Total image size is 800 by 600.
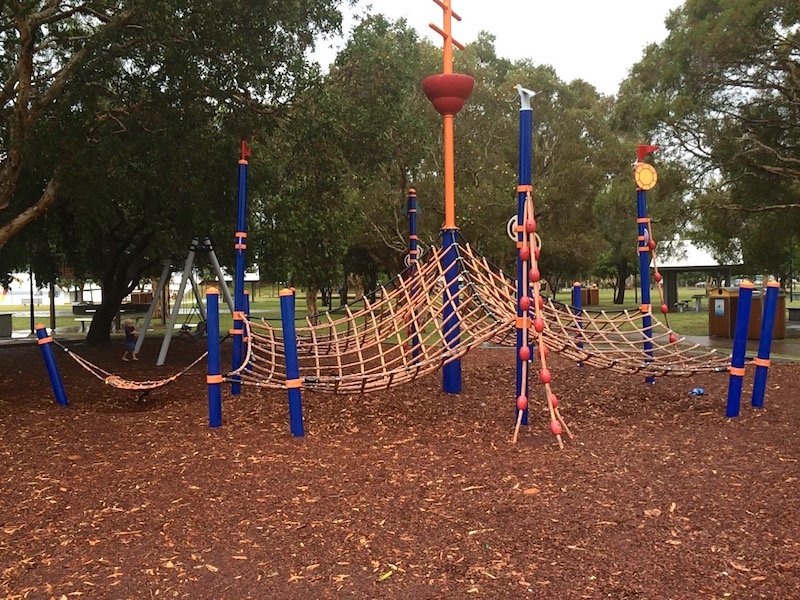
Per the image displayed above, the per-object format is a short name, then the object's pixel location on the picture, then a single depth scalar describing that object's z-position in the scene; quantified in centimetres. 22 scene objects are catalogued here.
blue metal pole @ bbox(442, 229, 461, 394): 685
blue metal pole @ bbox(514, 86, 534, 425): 556
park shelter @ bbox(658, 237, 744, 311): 2724
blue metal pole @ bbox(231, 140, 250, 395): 750
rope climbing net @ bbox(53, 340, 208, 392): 636
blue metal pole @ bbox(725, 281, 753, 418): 618
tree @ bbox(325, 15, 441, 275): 1005
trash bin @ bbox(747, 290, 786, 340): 1434
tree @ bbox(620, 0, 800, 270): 1360
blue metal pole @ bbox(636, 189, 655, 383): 790
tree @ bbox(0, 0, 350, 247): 704
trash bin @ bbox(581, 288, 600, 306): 3541
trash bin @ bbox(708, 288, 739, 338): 1544
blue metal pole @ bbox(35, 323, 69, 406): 724
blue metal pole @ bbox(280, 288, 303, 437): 557
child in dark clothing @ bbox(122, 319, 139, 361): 1237
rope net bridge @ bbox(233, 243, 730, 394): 604
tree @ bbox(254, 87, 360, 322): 928
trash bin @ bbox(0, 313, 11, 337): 1845
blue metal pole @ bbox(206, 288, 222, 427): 586
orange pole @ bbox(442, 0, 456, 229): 735
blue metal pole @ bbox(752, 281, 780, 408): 636
